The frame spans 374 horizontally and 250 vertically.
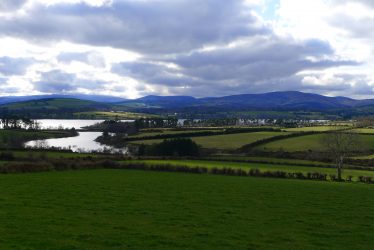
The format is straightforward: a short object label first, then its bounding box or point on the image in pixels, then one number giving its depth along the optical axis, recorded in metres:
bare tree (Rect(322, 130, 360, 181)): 72.47
